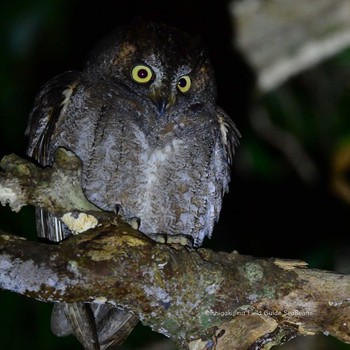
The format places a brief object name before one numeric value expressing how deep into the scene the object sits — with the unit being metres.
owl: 6.39
